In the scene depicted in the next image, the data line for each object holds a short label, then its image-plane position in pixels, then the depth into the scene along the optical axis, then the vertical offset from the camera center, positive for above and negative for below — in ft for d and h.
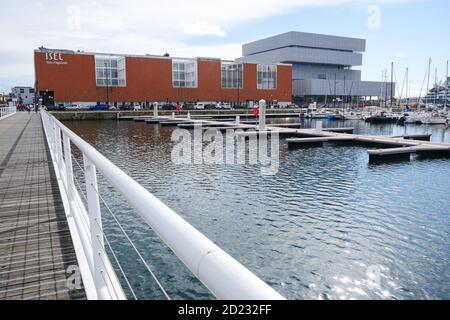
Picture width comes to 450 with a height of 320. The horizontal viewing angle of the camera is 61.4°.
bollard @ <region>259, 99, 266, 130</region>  116.71 -0.97
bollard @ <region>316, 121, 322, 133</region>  107.06 -4.24
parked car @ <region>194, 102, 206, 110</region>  251.05 +4.40
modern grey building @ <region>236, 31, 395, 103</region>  377.71 +51.15
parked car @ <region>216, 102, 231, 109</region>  265.09 +5.40
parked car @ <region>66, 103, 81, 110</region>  222.89 +3.64
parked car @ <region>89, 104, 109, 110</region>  227.61 +3.64
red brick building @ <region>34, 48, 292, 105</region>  228.63 +23.21
